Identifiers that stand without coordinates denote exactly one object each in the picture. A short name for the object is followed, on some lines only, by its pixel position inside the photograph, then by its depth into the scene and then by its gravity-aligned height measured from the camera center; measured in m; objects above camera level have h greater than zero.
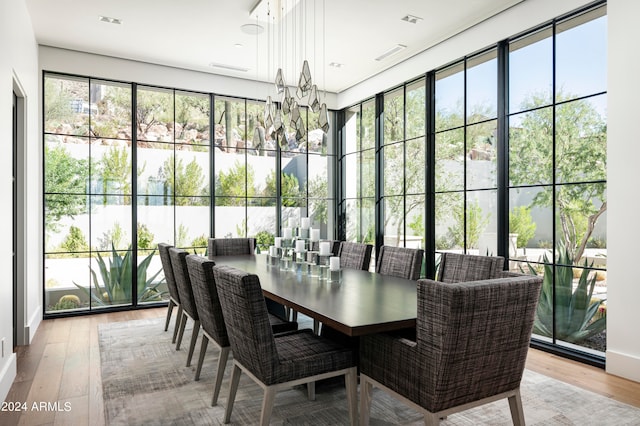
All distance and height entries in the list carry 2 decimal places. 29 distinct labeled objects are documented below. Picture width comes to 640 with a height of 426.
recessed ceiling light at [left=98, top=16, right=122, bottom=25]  3.93 +1.80
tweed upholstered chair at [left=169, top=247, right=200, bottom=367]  3.04 -0.54
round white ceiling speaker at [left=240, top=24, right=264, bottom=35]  4.11 +1.80
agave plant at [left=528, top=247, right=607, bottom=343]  3.29 -0.75
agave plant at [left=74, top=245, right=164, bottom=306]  5.00 -0.82
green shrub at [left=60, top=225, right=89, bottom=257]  4.81 -0.32
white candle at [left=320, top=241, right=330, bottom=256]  3.01 -0.25
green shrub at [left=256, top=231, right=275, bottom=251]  5.91 -0.37
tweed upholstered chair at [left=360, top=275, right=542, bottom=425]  1.64 -0.55
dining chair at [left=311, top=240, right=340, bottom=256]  4.34 -0.35
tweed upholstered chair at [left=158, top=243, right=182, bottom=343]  3.54 -0.56
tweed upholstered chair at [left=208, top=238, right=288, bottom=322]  4.26 -0.37
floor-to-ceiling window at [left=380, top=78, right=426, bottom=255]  4.91 +0.58
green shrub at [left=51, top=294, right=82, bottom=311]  4.79 -1.01
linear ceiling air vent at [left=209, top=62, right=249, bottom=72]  5.22 +1.81
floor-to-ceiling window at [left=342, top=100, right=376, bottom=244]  5.84 +0.58
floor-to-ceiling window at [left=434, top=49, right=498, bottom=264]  4.08 +0.58
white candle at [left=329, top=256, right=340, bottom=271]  2.84 -0.34
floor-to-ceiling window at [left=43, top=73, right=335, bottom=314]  4.80 +0.37
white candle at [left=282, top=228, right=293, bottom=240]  3.82 -0.18
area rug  2.34 -1.13
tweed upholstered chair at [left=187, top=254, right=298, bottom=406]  2.49 -0.55
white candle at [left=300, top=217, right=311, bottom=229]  3.77 -0.10
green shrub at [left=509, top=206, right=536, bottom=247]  3.72 -0.10
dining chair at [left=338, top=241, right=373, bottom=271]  3.79 -0.39
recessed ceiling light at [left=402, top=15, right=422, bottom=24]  3.94 +1.80
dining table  1.89 -0.47
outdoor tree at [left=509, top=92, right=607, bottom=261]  3.27 +0.41
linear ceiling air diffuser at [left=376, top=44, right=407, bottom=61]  4.64 +1.81
